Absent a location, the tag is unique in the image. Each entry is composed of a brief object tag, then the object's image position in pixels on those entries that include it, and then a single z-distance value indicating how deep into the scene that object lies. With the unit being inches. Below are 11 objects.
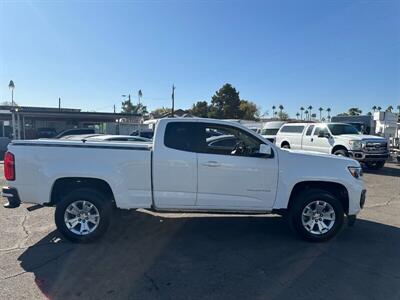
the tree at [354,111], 3663.9
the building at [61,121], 1155.8
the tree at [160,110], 3741.4
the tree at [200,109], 2812.5
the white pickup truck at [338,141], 534.6
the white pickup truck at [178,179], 199.2
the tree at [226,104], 2719.0
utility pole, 1958.2
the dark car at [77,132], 651.7
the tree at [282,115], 3846.0
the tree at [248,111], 2785.4
